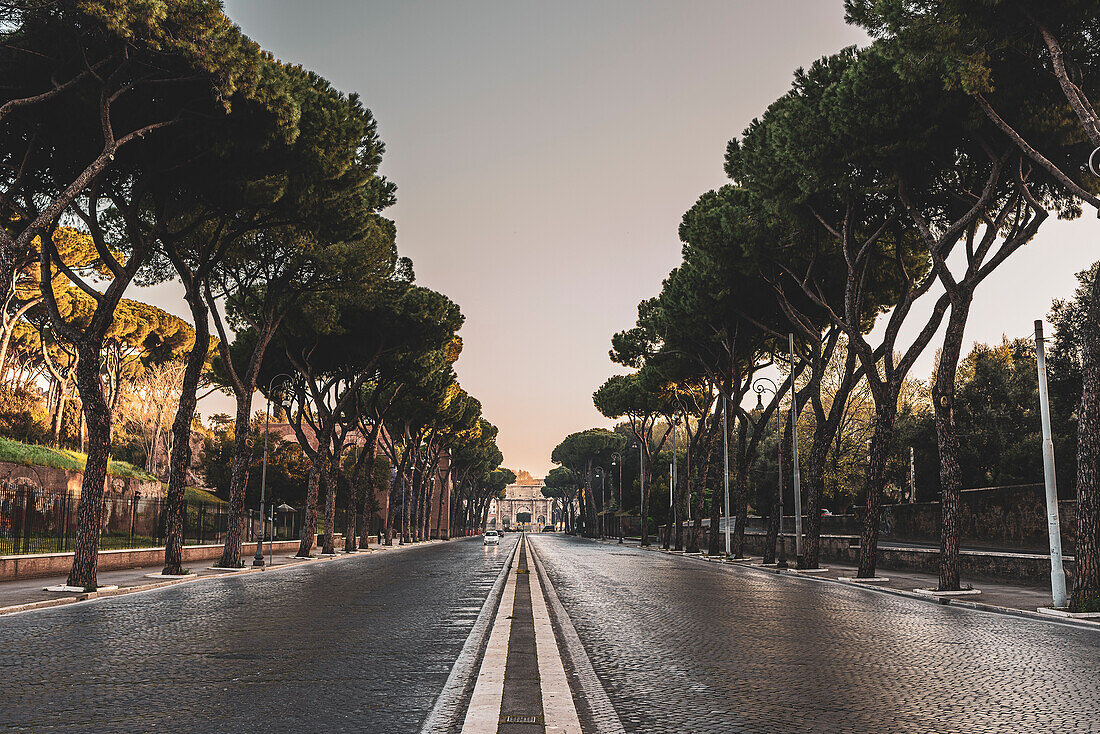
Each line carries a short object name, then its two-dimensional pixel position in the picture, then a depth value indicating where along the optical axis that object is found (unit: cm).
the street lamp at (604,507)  10641
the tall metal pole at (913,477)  4328
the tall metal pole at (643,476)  5924
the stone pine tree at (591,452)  10769
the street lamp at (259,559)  2558
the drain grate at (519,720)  488
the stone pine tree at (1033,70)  1364
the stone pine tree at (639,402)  5012
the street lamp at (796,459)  2783
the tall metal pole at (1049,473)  1473
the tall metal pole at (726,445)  3671
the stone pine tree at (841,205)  1958
